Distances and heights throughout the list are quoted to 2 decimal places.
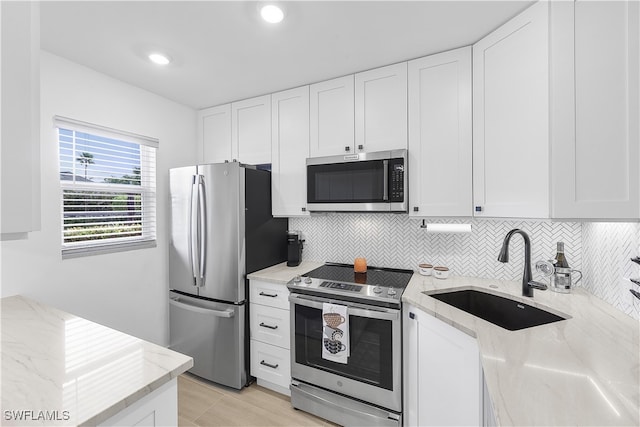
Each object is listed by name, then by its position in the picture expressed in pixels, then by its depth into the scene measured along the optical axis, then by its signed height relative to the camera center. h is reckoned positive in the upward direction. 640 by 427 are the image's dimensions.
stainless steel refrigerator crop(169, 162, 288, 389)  2.17 -0.39
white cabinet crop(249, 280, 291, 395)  2.09 -0.98
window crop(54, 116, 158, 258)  1.97 +0.18
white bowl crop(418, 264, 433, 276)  2.09 -0.46
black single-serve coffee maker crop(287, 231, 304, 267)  2.51 -0.39
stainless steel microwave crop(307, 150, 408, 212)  1.92 +0.21
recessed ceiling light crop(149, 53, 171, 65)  1.86 +1.07
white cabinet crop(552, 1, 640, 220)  0.89 +0.33
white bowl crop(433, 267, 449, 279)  1.98 -0.46
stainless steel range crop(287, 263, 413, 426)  1.67 -0.95
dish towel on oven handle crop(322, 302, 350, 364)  1.78 -0.82
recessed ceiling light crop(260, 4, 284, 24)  1.41 +1.06
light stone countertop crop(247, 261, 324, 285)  2.11 -0.52
